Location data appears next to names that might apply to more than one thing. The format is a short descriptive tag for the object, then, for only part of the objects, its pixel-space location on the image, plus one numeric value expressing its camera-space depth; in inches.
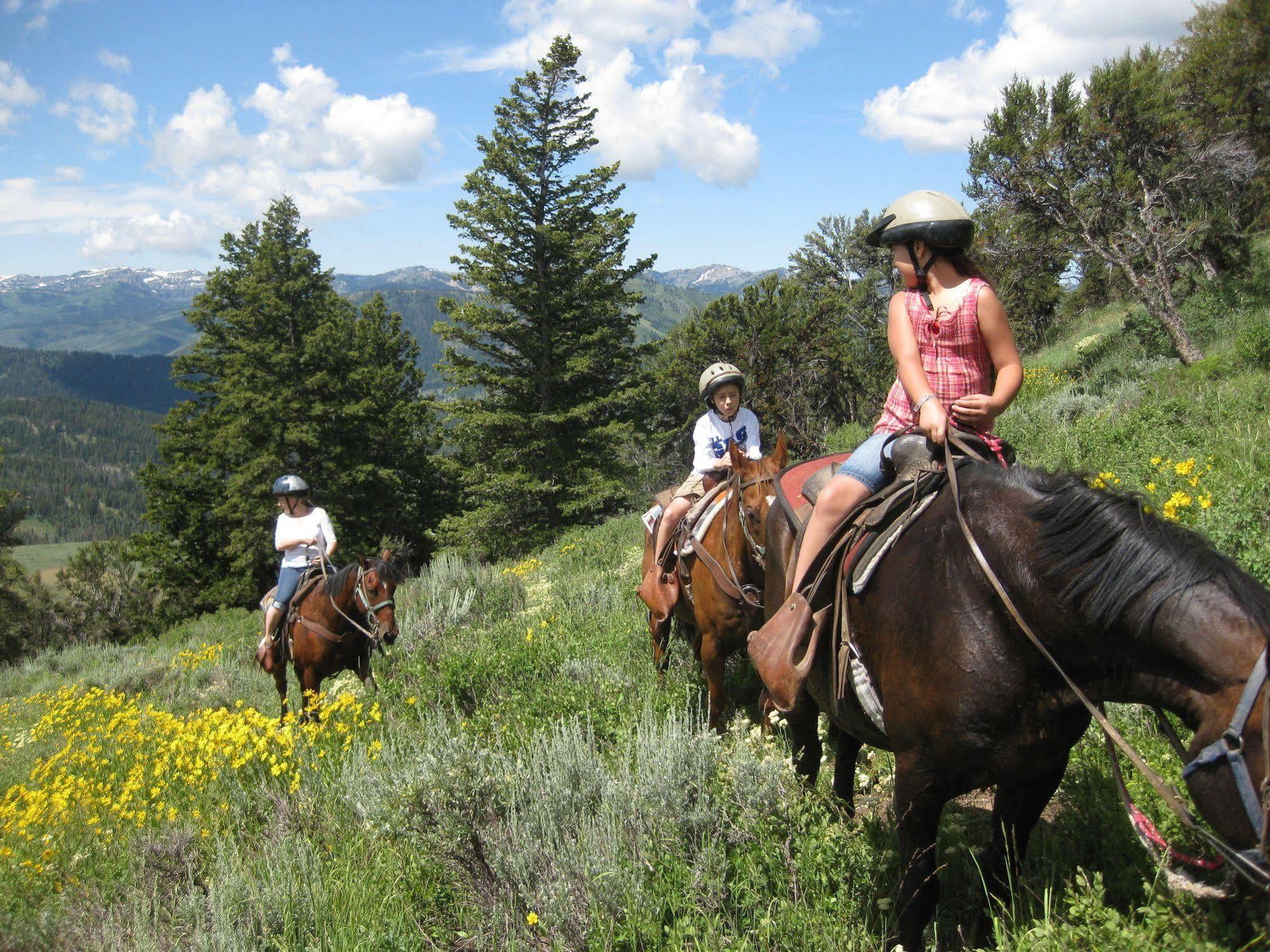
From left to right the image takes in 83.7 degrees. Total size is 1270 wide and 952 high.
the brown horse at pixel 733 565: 191.3
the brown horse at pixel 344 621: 296.0
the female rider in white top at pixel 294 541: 322.3
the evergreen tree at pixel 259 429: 1189.7
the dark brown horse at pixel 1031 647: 70.1
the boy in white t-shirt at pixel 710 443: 242.5
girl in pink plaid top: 109.1
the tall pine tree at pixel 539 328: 973.2
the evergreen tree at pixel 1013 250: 579.8
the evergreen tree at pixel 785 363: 850.1
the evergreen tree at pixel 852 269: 1270.9
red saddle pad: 165.3
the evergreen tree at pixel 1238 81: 751.1
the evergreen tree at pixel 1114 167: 535.2
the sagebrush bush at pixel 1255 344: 357.7
